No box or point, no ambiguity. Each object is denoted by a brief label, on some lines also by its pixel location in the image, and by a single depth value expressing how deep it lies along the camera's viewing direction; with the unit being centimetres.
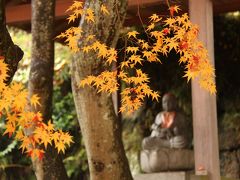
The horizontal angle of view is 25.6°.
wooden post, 620
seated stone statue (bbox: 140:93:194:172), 739
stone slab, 704
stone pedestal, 735
